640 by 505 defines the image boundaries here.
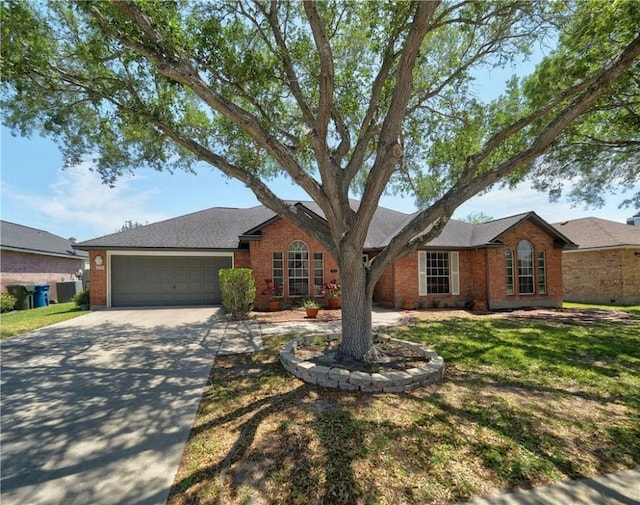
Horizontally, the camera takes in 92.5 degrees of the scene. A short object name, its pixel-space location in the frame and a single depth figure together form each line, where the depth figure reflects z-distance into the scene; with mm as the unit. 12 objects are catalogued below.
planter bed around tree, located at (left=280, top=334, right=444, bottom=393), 4660
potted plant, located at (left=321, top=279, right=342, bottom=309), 13266
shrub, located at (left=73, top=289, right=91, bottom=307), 13911
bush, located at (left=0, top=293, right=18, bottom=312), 13865
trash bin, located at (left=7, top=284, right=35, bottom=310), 14891
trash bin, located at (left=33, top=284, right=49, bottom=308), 16172
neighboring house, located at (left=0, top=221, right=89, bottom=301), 15664
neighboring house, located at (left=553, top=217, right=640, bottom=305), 16453
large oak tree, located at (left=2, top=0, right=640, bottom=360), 5055
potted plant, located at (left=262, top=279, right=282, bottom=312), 13156
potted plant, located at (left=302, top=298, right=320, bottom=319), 11234
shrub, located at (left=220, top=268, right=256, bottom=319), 11047
